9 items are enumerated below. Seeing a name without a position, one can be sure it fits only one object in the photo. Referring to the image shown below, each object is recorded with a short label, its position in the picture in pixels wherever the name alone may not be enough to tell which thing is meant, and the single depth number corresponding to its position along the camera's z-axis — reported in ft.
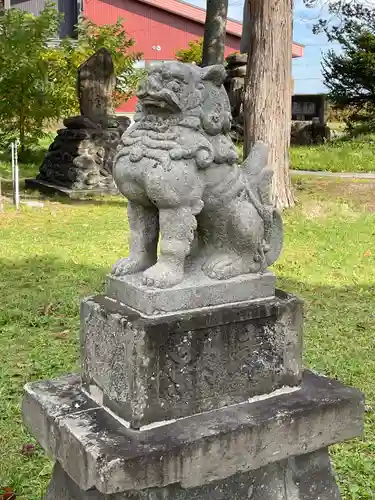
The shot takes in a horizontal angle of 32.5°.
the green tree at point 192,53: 78.18
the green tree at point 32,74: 39.27
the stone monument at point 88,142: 40.88
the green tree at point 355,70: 70.13
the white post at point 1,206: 33.65
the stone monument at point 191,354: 7.57
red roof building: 85.61
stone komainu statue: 7.82
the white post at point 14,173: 34.99
